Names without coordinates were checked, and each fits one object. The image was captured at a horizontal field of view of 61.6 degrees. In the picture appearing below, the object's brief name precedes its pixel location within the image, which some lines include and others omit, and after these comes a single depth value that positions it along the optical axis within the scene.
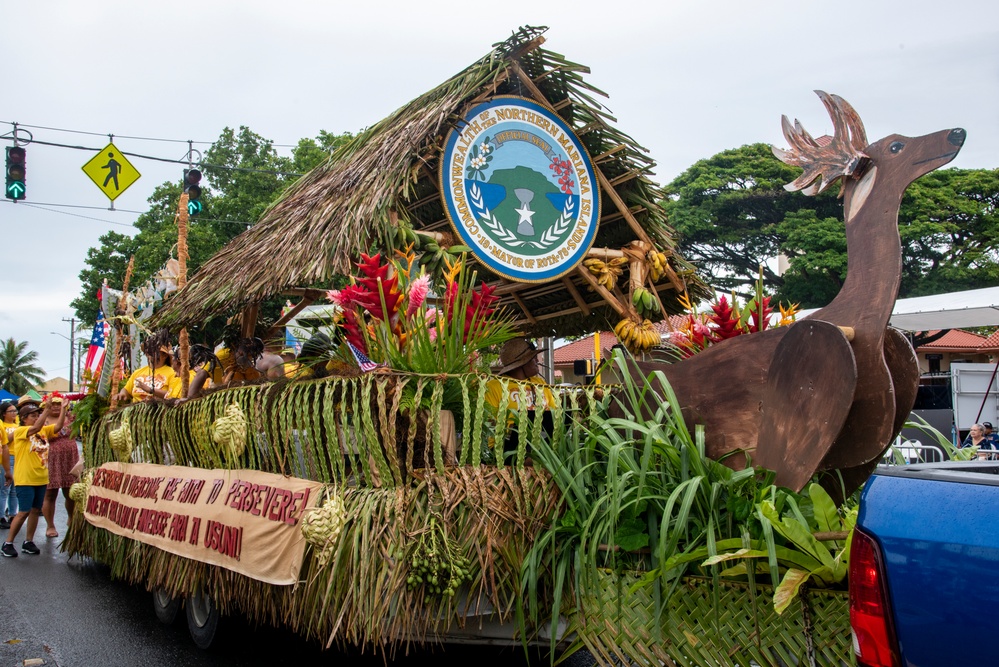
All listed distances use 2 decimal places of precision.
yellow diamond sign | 13.89
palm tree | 66.12
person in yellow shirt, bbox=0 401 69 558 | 9.10
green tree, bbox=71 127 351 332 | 24.25
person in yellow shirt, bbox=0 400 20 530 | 10.20
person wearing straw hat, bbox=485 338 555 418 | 3.98
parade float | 3.04
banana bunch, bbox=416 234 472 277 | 6.54
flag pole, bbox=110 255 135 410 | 7.54
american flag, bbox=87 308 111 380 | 9.37
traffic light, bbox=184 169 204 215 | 11.55
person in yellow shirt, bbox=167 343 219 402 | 6.91
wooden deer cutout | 3.18
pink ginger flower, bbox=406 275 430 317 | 4.49
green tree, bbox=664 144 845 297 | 30.55
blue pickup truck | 1.91
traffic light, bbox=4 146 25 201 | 14.19
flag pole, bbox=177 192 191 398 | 7.47
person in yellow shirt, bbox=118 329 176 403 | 7.72
